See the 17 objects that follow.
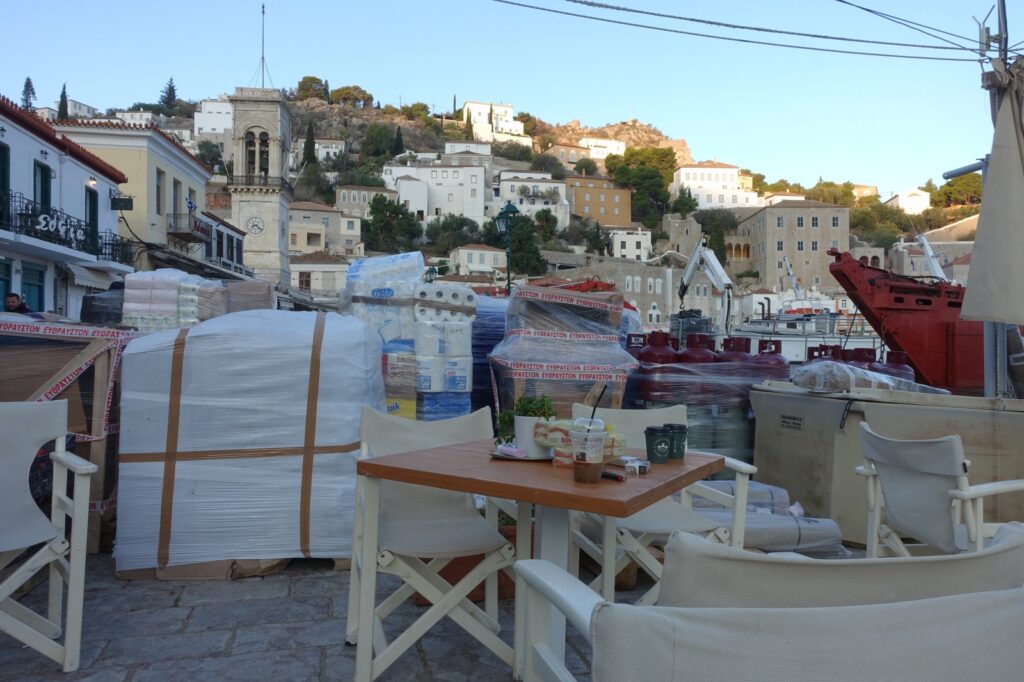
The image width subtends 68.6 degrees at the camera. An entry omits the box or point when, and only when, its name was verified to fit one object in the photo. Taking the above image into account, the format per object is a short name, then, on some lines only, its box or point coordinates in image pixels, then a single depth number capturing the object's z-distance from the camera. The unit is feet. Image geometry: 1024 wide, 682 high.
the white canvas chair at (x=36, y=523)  8.64
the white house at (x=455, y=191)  260.17
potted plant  8.71
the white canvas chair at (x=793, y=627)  3.43
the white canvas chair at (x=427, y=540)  8.39
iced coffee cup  7.37
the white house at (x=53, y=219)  58.80
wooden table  6.86
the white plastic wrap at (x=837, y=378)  15.84
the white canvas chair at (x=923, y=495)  9.10
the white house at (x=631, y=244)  260.62
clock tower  137.18
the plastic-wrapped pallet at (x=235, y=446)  12.30
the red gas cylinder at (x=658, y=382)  18.80
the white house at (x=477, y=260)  213.05
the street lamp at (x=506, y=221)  46.52
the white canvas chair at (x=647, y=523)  9.45
